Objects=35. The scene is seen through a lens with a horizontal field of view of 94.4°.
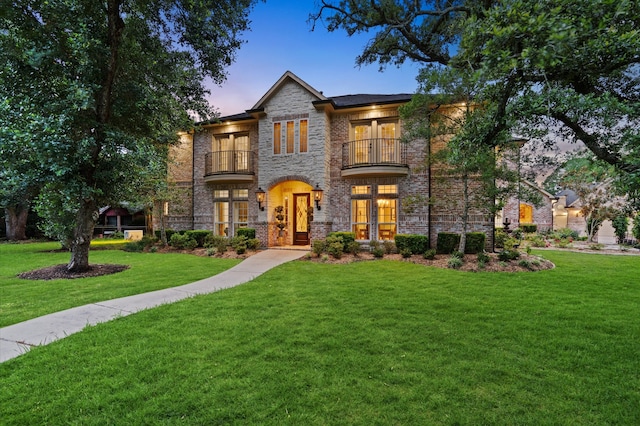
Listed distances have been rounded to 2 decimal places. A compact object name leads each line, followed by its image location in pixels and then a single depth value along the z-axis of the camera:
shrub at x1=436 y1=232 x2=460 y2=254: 10.74
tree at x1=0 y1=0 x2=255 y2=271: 6.38
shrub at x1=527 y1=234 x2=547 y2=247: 15.34
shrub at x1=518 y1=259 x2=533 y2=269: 8.76
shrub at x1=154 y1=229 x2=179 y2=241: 14.79
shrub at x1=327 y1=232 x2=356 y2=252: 10.97
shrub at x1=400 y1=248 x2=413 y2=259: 10.36
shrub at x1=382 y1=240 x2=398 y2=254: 11.27
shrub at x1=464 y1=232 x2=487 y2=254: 10.40
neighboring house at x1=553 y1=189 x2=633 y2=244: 24.03
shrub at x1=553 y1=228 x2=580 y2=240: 18.83
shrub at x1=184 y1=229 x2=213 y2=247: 13.41
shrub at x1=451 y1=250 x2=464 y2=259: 9.53
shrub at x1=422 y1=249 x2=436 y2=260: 9.91
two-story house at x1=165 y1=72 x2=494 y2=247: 11.68
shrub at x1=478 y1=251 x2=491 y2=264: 9.00
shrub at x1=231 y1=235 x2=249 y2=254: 11.42
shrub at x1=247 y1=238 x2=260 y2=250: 12.01
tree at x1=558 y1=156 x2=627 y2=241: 15.87
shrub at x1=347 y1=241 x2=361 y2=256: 10.93
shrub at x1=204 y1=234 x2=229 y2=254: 11.63
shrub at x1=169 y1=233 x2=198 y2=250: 12.95
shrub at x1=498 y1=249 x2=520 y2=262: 9.34
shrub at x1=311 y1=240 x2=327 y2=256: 10.59
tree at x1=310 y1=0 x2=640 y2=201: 2.41
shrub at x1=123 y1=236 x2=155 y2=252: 13.27
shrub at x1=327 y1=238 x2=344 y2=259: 10.30
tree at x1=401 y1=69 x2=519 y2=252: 8.76
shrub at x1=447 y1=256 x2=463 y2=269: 8.85
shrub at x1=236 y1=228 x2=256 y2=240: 12.76
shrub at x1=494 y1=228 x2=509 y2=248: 12.01
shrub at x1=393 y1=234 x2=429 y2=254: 10.77
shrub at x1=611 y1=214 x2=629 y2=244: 15.78
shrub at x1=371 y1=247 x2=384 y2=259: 10.54
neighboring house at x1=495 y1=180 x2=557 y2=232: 23.31
